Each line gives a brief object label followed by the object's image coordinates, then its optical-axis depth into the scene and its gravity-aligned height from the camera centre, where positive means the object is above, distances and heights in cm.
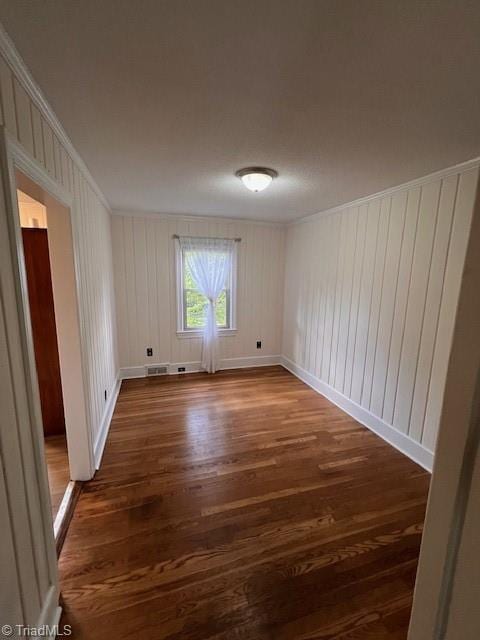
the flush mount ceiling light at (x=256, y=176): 219 +79
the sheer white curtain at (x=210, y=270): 416 +11
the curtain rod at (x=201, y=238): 403 +57
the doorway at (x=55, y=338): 178 -50
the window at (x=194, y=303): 420 -40
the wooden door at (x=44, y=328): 245 -48
